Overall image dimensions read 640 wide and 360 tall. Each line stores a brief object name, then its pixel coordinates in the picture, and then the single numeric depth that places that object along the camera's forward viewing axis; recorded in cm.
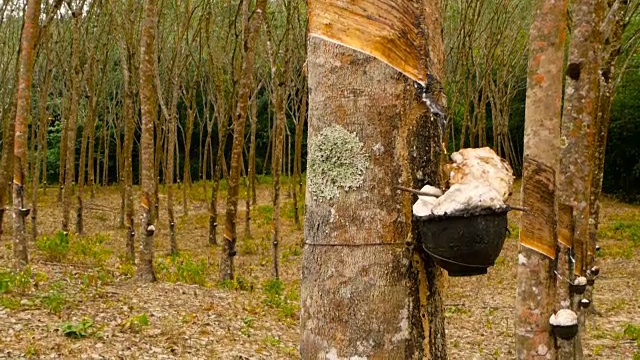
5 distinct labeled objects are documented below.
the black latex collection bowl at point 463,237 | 139
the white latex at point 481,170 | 147
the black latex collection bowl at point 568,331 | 326
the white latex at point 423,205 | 139
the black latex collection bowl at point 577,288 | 432
